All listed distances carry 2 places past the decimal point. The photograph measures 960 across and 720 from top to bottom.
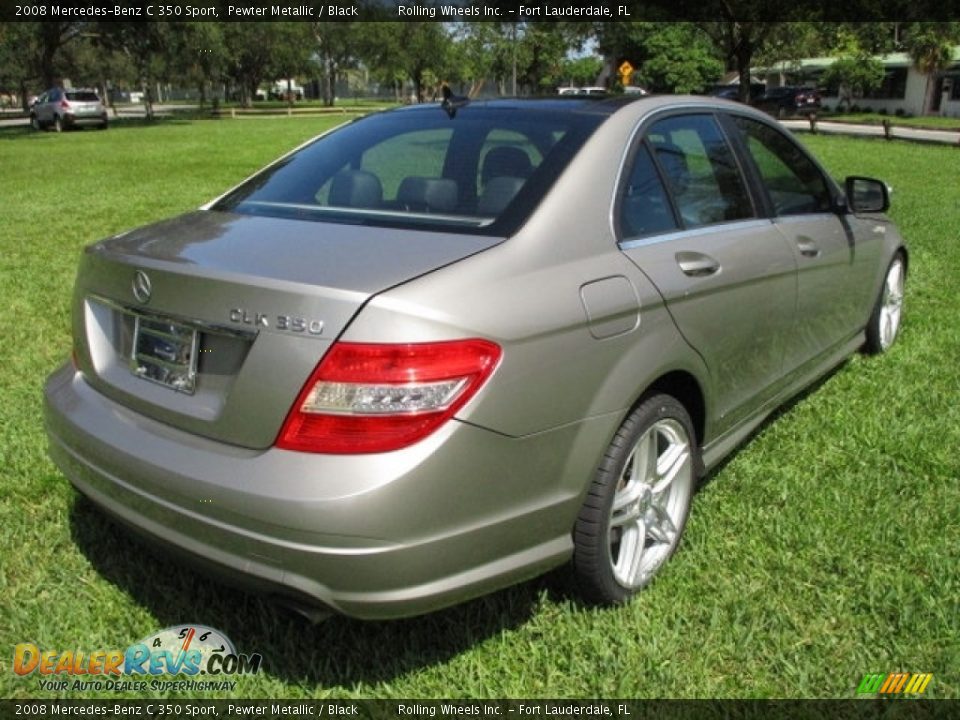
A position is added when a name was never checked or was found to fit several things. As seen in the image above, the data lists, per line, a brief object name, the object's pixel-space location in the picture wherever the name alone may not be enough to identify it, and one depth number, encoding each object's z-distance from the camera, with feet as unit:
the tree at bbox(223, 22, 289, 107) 194.08
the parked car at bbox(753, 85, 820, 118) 142.31
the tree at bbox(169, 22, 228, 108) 126.20
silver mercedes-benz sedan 6.63
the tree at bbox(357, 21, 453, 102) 229.66
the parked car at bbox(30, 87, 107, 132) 114.01
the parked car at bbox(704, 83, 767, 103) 129.59
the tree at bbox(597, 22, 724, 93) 181.88
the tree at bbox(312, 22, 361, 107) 226.38
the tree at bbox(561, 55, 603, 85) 272.92
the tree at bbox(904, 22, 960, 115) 136.56
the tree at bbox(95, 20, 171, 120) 118.52
